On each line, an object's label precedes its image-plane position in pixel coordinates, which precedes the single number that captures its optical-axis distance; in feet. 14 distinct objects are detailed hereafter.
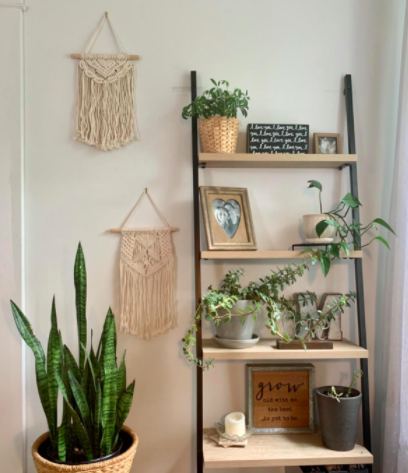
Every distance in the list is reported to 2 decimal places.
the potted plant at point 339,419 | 4.93
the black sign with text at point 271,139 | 5.45
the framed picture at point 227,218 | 5.25
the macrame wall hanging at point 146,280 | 5.58
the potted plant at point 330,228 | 5.07
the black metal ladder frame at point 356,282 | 5.26
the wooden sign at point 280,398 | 5.55
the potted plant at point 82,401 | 4.53
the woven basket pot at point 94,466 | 4.35
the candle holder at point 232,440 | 5.09
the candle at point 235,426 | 5.17
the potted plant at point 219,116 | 5.14
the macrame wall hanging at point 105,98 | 5.60
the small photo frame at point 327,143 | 5.63
